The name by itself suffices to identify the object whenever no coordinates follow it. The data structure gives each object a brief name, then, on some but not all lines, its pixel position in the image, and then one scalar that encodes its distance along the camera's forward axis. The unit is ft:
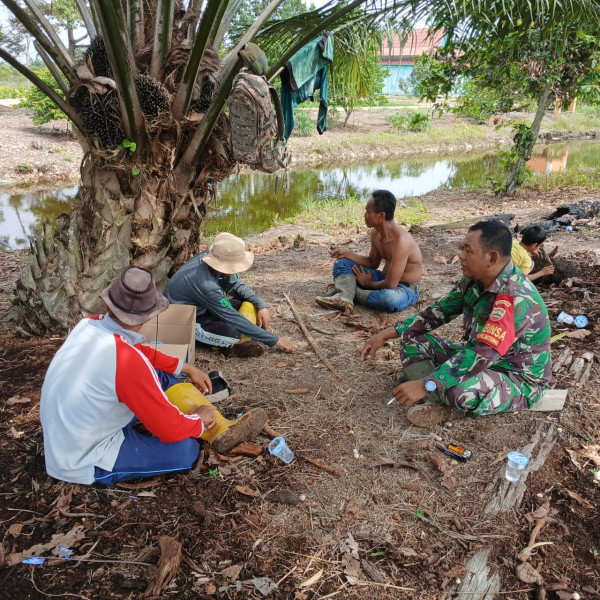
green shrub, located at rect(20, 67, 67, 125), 49.39
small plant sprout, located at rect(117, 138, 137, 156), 11.81
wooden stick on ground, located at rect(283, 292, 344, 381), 11.61
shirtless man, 14.25
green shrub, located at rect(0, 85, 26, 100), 73.98
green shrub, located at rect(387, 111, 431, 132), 74.94
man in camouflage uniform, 8.59
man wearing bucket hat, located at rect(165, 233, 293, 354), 11.20
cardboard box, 11.08
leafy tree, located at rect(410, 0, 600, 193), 27.30
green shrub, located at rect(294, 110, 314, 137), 65.41
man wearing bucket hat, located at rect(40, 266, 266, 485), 6.53
